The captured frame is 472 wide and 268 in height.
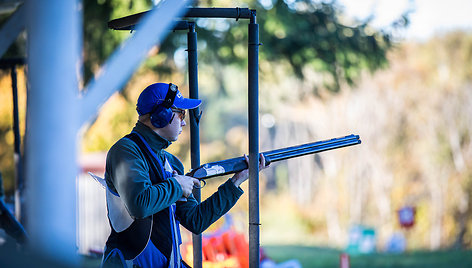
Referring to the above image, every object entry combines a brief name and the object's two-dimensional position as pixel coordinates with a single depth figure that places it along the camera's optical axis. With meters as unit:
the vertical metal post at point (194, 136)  8.37
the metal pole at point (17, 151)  13.05
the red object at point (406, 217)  28.22
